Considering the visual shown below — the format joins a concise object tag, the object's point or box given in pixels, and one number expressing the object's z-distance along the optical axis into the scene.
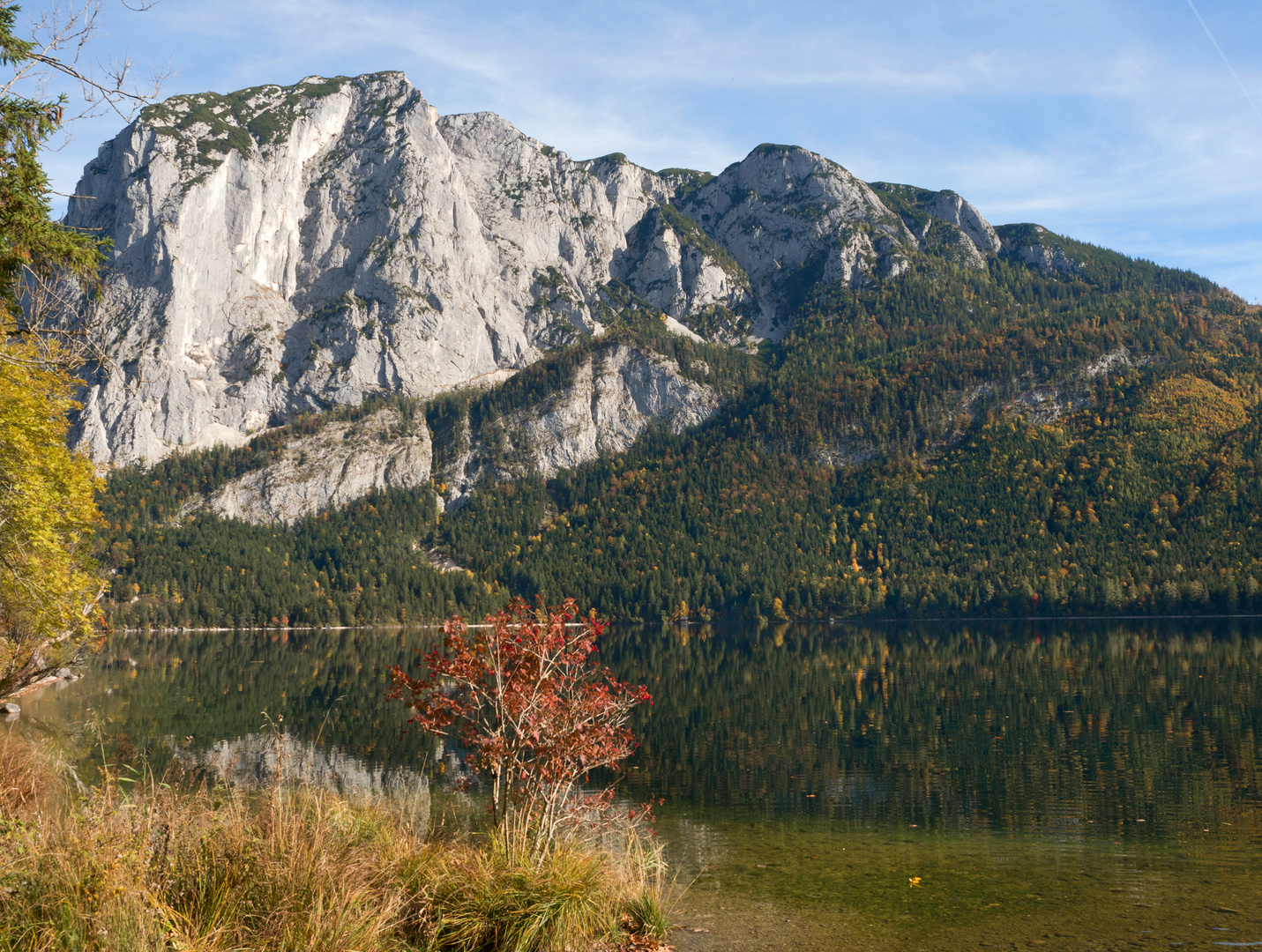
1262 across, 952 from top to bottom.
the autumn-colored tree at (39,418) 13.97
